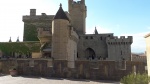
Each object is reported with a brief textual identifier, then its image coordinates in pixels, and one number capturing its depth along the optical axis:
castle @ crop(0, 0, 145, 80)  10.82
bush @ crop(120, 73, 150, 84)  5.04
